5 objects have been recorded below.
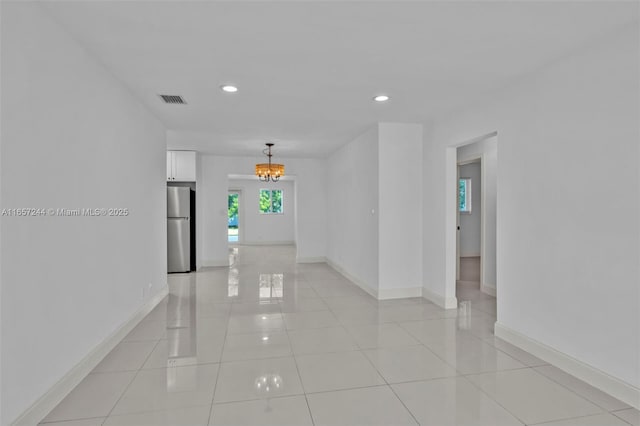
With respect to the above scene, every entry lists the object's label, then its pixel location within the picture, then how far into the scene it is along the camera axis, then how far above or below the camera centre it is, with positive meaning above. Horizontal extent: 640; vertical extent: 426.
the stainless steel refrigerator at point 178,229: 7.45 -0.47
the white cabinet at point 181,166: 7.66 +0.87
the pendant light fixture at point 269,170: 7.16 +0.73
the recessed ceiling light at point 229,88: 3.63 +1.22
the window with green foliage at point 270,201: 13.17 +0.20
